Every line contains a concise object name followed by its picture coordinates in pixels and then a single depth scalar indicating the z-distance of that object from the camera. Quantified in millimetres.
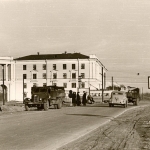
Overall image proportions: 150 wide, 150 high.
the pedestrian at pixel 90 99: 57781
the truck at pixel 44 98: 35625
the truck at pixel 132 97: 50922
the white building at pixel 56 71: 103125
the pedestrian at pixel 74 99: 47781
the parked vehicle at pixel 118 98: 43406
